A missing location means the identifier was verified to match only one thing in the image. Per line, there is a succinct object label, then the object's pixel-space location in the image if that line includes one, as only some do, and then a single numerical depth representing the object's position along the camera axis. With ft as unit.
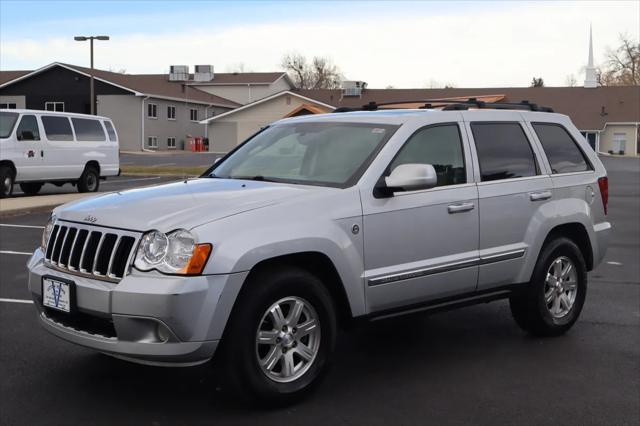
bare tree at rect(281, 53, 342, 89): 323.37
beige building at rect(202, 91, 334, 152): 198.08
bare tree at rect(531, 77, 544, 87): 329.44
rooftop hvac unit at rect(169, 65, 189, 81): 238.93
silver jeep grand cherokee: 14.01
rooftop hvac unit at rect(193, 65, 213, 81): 249.96
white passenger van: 58.34
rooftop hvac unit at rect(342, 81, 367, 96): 209.87
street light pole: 123.66
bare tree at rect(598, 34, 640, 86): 301.63
